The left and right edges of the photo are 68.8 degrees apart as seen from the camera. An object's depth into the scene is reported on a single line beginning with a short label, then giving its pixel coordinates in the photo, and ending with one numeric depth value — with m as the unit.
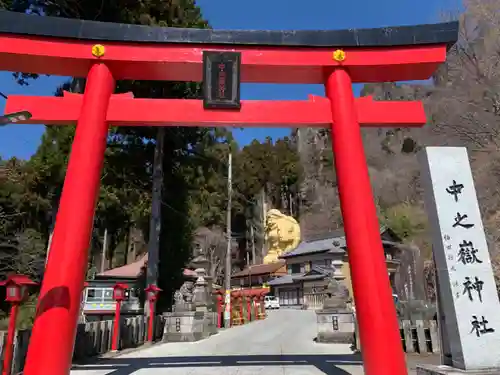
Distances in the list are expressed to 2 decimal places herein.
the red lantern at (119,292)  10.55
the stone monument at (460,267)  4.64
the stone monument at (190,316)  13.20
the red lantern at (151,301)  13.03
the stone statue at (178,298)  13.84
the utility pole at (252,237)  49.72
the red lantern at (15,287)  5.79
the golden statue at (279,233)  49.94
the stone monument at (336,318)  11.80
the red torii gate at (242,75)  5.70
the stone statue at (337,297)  12.23
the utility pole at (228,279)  19.65
